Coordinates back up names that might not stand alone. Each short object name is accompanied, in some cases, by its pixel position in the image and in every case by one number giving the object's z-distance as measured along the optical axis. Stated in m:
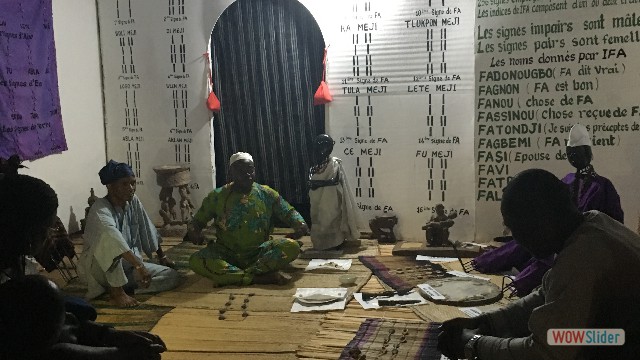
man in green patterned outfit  4.89
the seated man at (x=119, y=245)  4.45
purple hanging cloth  5.62
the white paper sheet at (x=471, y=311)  3.96
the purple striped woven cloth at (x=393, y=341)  3.36
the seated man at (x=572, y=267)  2.02
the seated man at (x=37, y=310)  2.04
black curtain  6.46
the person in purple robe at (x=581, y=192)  4.17
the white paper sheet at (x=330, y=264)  5.22
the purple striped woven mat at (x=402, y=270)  4.73
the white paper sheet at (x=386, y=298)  4.23
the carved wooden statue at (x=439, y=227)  5.69
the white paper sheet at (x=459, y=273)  4.87
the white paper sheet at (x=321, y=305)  4.23
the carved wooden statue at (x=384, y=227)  6.12
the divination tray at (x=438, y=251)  5.45
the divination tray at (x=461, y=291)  4.06
